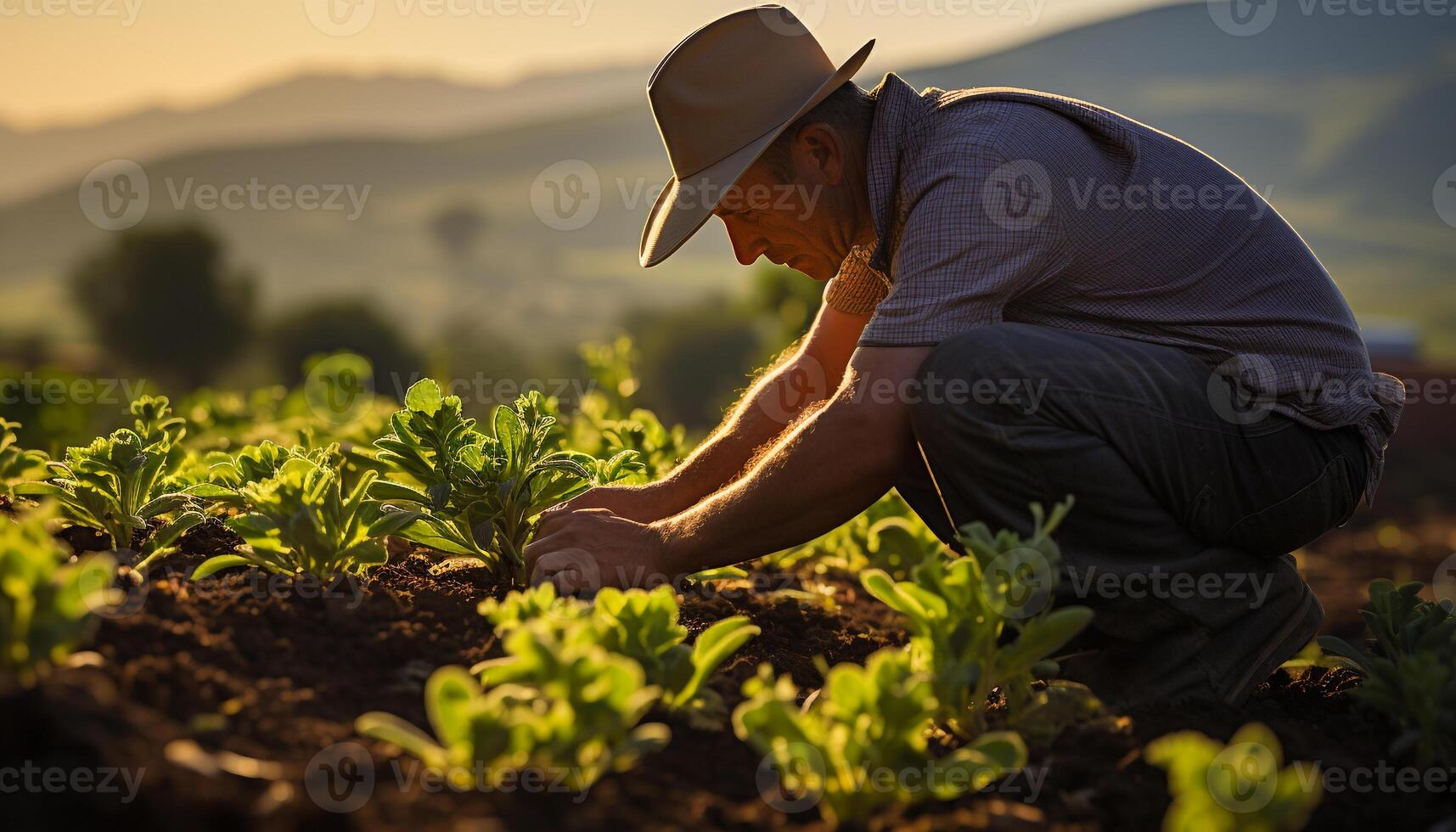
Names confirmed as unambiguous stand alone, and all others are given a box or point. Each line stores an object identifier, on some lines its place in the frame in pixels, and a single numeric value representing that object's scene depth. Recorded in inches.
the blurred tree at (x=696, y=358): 1215.6
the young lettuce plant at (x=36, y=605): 56.2
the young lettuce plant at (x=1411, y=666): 74.6
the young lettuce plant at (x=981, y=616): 72.4
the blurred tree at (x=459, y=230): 4045.3
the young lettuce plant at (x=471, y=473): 99.1
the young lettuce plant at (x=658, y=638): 74.3
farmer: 93.3
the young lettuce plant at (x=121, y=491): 94.7
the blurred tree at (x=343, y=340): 710.5
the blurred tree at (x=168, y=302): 1231.5
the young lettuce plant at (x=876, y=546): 130.6
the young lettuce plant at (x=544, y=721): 57.2
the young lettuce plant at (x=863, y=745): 61.8
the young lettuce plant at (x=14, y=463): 107.8
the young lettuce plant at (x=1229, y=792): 51.6
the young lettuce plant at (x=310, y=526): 85.6
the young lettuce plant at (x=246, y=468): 97.9
